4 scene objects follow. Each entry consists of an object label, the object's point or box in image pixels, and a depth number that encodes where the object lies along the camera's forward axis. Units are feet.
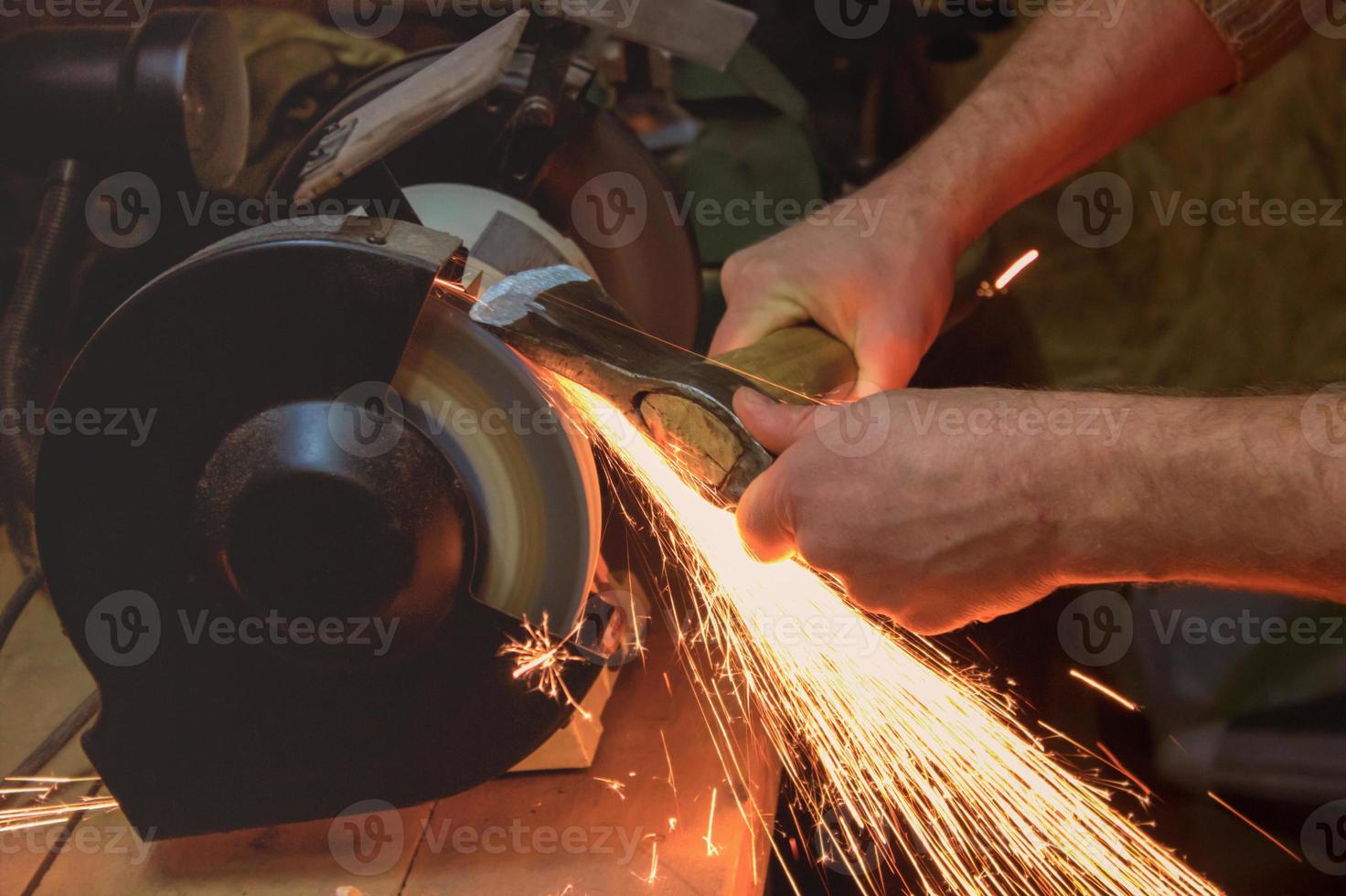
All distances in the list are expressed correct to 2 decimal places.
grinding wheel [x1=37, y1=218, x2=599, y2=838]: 3.36
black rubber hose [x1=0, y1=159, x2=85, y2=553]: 4.29
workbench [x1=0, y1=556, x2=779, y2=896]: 3.94
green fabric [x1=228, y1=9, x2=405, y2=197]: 4.59
